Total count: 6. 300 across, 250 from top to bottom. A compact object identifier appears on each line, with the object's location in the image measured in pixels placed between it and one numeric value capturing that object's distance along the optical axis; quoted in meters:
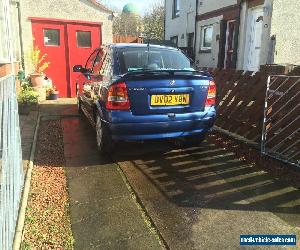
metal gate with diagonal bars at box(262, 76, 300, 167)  4.74
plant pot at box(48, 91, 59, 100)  11.05
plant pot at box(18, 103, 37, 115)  8.06
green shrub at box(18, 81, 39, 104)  8.23
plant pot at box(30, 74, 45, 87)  10.77
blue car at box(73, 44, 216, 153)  4.35
